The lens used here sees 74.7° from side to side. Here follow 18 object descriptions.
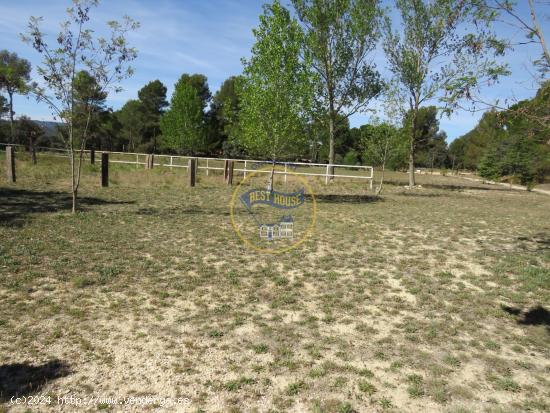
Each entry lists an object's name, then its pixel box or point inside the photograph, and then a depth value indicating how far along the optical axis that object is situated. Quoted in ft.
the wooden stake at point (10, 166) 49.29
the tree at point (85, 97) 32.53
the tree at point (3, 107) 160.45
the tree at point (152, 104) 193.16
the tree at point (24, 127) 125.07
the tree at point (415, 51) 76.69
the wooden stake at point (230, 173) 64.49
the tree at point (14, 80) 29.78
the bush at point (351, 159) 188.73
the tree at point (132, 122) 191.11
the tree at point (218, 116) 186.09
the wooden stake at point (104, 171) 51.33
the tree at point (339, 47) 75.15
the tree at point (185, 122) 142.20
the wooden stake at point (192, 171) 59.11
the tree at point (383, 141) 68.90
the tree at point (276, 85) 52.65
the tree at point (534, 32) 15.51
